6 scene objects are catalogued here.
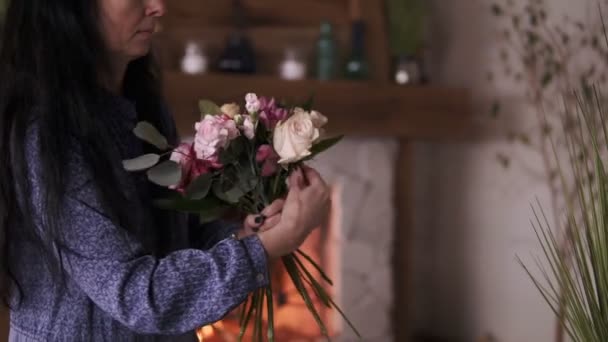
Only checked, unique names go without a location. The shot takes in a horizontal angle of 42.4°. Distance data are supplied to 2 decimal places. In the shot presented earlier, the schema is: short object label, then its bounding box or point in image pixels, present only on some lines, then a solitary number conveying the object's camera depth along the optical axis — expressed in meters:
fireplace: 2.96
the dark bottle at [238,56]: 2.66
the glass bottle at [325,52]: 2.88
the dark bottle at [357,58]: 2.93
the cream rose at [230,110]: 1.16
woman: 0.99
